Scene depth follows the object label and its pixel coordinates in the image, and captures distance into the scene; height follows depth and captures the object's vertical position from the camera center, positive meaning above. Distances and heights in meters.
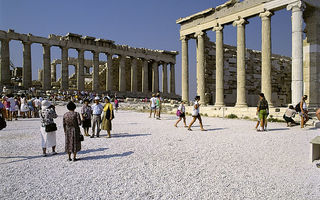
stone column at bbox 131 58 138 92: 41.12 +3.77
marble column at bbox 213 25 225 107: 19.19 +2.35
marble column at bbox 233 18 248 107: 17.67 +2.37
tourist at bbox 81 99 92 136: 8.81 -0.67
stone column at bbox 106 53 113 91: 38.06 +2.91
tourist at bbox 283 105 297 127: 11.45 -0.83
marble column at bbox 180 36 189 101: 22.34 +2.57
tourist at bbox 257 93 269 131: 10.06 -0.56
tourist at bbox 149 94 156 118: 15.68 -0.43
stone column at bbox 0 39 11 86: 30.52 +4.14
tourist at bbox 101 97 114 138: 8.51 -0.65
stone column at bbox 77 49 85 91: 35.44 +3.57
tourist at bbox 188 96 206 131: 10.18 -0.59
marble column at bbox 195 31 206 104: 20.69 +2.63
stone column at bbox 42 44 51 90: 33.19 +3.99
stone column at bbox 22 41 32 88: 32.09 +3.93
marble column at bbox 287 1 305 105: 14.55 +2.57
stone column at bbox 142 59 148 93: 42.12 +3.37
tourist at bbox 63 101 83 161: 5.61 -0.82
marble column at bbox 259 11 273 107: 16.28 +2.90
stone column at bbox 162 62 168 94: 44.59 +3.40
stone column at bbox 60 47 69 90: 34.44 +3.92
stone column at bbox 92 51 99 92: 37.06 +3.73
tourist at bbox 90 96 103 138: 8.91 -0.60
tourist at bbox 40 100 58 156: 6.15 -0.74
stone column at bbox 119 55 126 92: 39.60 +3.17
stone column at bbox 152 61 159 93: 43.88 +3.51
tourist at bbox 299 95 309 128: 10.89 -0.65
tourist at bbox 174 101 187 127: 11.35 -0.70
